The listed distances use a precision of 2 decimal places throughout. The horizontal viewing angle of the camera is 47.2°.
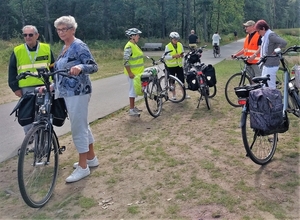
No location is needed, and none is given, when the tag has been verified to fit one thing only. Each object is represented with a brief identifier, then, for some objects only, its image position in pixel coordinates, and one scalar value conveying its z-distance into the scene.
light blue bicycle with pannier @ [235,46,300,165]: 4.14
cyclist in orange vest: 7.26
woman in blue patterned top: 4.00
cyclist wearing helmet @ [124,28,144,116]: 6.91
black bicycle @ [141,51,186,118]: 7.00
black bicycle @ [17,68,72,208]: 3.54
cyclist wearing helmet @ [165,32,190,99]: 8.13
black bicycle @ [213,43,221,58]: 23.36
